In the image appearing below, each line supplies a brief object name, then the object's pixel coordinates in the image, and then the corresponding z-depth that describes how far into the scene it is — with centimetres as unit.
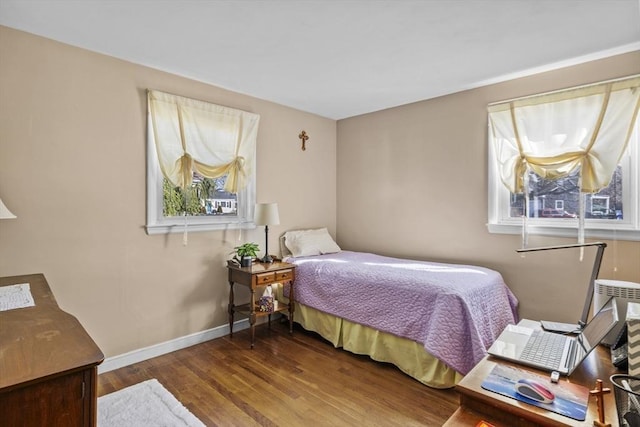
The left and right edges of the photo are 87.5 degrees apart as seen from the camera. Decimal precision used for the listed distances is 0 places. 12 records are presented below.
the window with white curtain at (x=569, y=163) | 244
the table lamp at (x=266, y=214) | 323
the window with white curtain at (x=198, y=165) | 281
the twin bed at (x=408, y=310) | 225
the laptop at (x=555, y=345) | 118
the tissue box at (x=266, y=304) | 314
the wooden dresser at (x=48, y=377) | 93
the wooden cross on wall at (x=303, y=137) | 395
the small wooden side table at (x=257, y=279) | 296
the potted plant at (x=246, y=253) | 309
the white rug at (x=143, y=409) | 193
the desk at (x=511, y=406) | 93
